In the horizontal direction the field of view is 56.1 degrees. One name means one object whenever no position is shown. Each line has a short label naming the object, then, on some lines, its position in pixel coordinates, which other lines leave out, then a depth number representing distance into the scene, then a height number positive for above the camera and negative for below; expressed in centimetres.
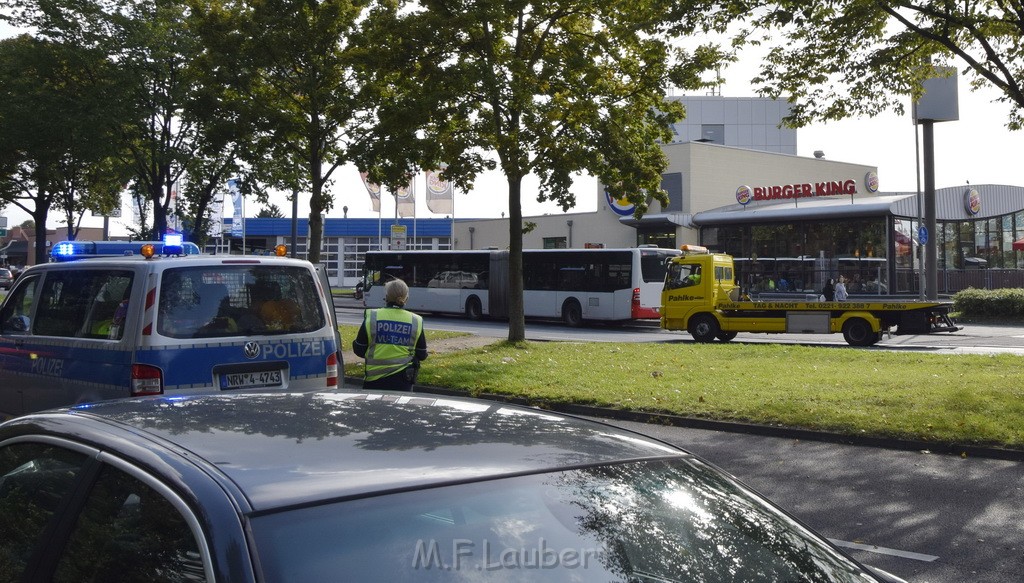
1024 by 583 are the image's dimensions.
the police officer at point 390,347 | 834 -49
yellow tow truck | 2392 -71
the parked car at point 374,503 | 207 -51
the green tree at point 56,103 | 2525 +510
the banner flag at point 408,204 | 5522 +501
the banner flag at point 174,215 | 3225 +283
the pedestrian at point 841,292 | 3669 -26
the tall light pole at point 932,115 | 3450 +616
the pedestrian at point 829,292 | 3638 -25
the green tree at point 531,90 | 1884 +397
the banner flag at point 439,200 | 5203 +488
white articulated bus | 3397 +28
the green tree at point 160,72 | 2305 +599
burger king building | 4562 +320
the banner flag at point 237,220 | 5550 +456
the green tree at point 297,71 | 2183 +518
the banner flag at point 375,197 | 5133 +529
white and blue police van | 736 -30
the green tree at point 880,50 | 1412 +379
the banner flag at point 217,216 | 3387 +297
